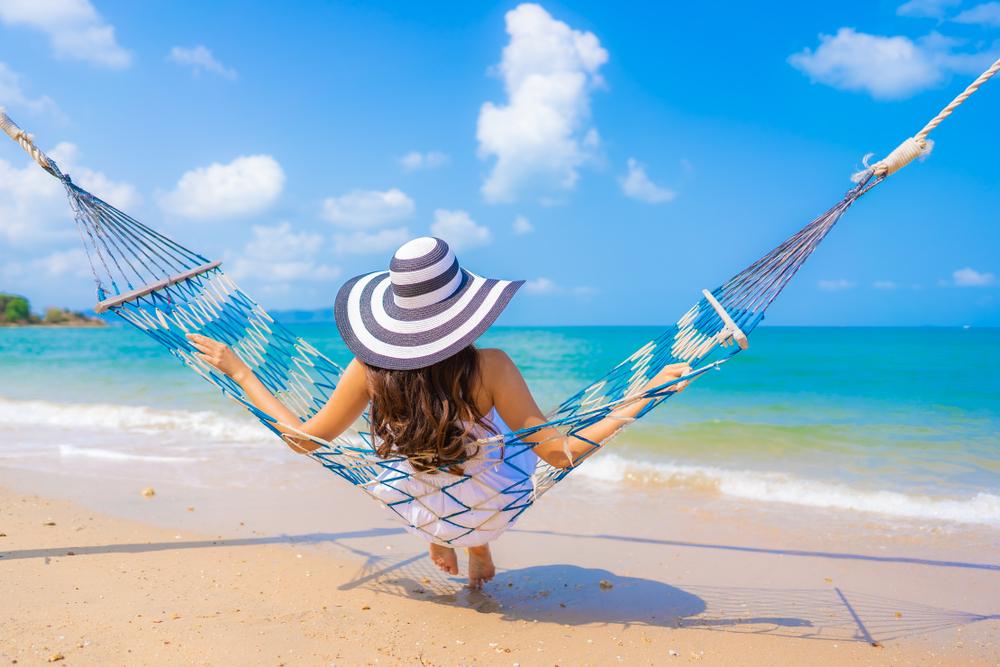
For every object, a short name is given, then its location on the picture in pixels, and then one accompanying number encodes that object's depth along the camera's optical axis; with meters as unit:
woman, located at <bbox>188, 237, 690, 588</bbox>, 1.68
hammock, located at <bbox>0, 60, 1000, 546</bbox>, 1.87
